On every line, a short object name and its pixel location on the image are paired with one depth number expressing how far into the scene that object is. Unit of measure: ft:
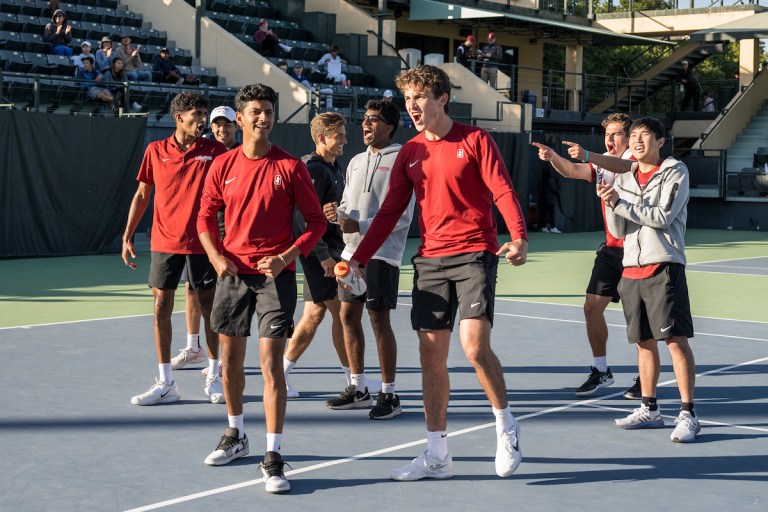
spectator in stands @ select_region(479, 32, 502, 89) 104.68
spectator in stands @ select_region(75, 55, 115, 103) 69.15
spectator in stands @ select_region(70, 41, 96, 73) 71.05
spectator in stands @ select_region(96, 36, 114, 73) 72.18
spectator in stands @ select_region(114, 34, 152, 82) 73.51
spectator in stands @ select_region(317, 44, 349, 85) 92.63
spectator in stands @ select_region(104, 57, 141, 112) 71.20
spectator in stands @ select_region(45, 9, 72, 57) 74.65
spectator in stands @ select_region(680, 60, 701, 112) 128.57
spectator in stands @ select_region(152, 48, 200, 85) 77.25
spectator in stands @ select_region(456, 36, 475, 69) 106.01
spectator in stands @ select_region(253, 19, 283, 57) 91.25
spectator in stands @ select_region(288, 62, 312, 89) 85.55
